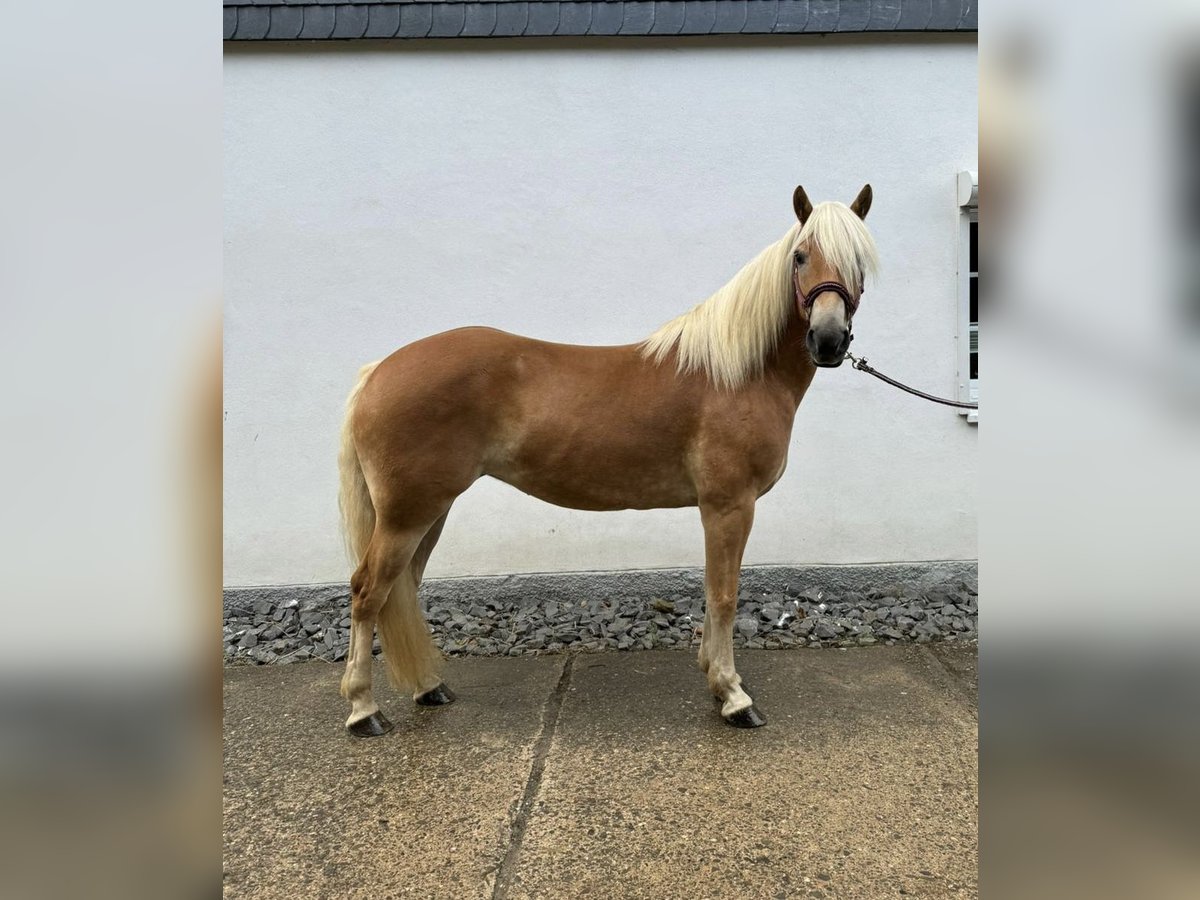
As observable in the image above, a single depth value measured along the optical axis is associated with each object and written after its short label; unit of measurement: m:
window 3.55
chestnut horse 2.26
